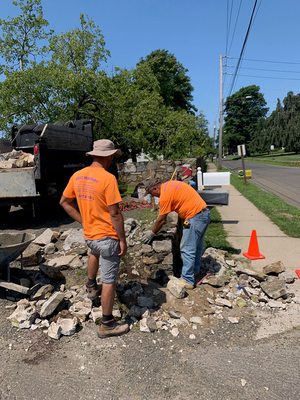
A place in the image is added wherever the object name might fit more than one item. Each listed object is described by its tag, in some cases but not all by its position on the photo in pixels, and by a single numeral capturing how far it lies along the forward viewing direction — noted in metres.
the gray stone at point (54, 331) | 3.69
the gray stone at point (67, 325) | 3.75
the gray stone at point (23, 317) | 3.89
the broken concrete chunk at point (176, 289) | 4.46
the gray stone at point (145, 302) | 4.27
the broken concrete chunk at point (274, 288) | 4.58
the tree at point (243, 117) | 95.75
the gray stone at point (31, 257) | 5.30
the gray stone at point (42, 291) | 4.34
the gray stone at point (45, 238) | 6.14
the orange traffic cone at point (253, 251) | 6.36
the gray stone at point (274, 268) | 5.32
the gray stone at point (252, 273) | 5.08
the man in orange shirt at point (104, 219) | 3.55
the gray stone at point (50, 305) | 3.97
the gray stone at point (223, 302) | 4.41
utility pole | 35.22
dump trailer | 7.25
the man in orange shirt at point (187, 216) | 4.68
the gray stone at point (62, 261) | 5.21
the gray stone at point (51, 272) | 4.85
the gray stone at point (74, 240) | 5.98
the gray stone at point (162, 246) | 5.07
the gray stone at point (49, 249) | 5.87
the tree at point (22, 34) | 15.35
